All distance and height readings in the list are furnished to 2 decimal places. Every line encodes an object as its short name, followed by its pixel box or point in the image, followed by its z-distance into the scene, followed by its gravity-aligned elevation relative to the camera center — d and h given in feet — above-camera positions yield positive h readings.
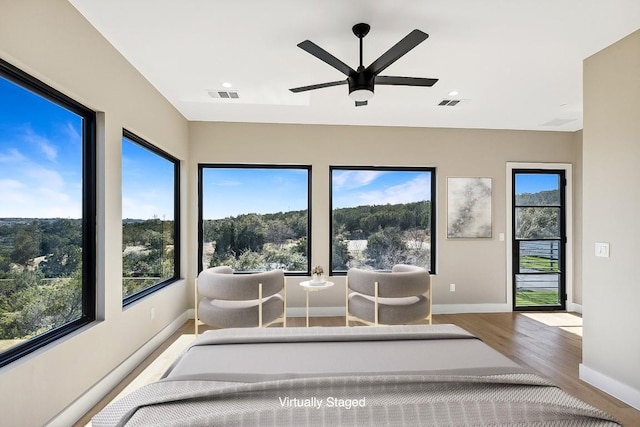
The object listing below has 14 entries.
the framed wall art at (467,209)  15.67 +0.28
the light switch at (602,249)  8.47 -0.87
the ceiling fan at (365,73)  6.86 +3.23
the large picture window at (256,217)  15.20 -0.09
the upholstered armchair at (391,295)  10.77 -2.56
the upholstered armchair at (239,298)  10.36 -2.57
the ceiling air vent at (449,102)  12.21 +4.14
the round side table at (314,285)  12.12 -2.56
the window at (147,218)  10.07 -0.11
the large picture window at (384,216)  15.72 -0.05
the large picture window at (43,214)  5.92 +0.01
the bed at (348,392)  3.83 -2.27
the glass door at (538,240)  16.07 -1.18
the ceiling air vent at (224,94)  11.47 +4.19
